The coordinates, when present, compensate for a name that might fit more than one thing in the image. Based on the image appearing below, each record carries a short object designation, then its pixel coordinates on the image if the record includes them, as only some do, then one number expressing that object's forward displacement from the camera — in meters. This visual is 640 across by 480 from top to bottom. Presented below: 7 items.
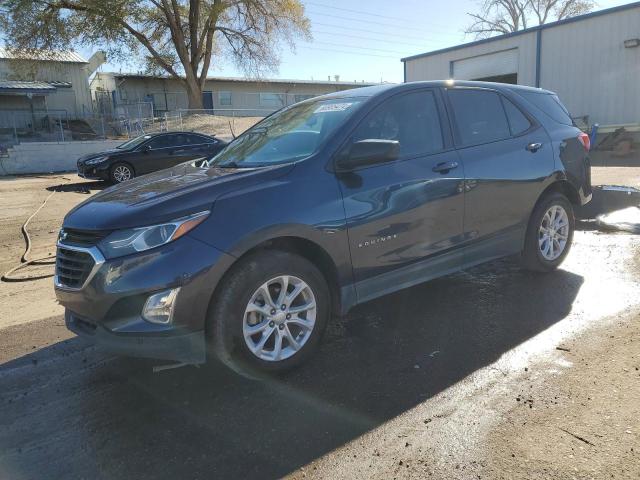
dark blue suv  3.04
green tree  30.08
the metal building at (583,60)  18.67
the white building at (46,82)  31.16
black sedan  15.01
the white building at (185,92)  38.84
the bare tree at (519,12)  50.03
